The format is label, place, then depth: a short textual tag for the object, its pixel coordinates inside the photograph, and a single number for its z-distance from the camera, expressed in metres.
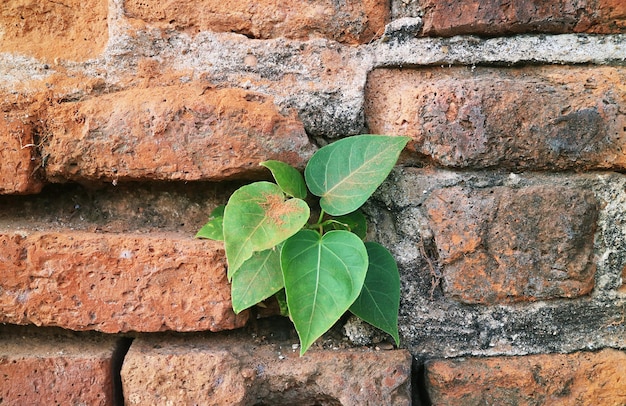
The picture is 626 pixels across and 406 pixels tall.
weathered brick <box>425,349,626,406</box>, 0.64
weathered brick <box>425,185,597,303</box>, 0.63
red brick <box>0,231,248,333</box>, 0.62
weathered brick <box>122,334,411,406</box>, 0.62
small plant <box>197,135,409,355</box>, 0.57
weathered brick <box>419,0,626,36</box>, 0.63
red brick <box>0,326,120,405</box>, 0.63
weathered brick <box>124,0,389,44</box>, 0.66
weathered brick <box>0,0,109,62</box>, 0.66
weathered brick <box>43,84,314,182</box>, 0.62
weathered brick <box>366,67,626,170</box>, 0.62
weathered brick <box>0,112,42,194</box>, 0.63
